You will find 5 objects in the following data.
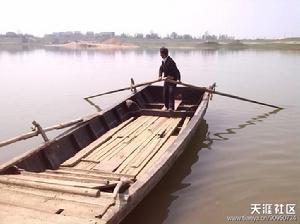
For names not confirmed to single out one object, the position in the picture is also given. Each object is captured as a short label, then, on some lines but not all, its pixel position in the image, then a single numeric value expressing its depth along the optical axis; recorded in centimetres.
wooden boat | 334
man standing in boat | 775
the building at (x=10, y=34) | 10339
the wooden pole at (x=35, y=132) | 447
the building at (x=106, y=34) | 12253
